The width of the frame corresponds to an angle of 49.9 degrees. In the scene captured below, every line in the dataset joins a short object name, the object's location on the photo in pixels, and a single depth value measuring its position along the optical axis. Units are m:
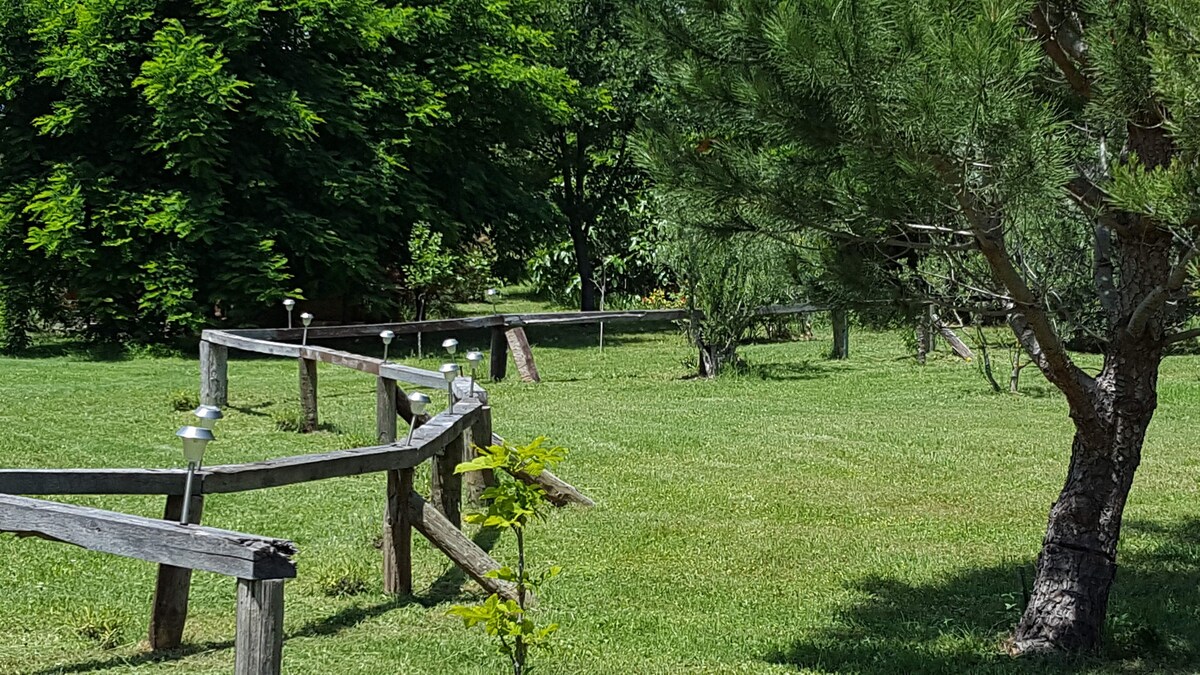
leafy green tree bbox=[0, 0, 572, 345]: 20.14
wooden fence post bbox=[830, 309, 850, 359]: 20.77
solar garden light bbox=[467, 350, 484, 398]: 8.17
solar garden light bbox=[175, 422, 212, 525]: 4.26
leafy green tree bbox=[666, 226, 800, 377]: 17.08
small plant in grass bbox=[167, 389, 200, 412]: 13.71
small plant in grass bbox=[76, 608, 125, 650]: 5.60
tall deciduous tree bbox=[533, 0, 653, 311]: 28.25
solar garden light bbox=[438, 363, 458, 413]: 7.84
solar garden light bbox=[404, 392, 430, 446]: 6.88
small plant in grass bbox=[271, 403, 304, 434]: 12.54
